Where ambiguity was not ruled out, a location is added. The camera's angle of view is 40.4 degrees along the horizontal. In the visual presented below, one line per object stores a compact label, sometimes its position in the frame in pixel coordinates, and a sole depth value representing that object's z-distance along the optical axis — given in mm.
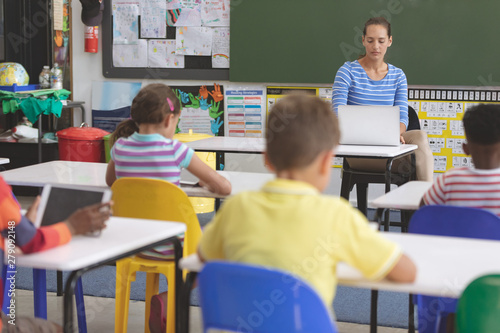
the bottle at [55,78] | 5785
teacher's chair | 4086
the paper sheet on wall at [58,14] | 5855
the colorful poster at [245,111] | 5609
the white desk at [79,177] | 2820
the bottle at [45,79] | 5816
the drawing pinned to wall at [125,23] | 5854
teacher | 4090
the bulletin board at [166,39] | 5656
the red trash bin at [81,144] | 5539
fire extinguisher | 5916
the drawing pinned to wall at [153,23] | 5777
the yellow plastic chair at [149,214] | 2352
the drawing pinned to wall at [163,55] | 5773
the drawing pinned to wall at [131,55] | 5859
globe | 5586
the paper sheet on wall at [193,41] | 5676
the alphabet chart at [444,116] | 5168
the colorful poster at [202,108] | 5703
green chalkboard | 5020
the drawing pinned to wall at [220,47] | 5637
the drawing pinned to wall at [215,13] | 5617
